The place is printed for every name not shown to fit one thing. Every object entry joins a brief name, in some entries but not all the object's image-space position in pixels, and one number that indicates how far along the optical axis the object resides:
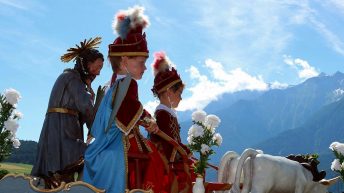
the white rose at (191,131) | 9.12
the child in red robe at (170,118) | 8.54
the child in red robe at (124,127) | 6.05
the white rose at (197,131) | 9.08
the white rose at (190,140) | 9.15
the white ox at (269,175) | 9.45
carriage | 4.80
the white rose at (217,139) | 9.16
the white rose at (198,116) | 9.29
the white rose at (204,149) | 8.88
